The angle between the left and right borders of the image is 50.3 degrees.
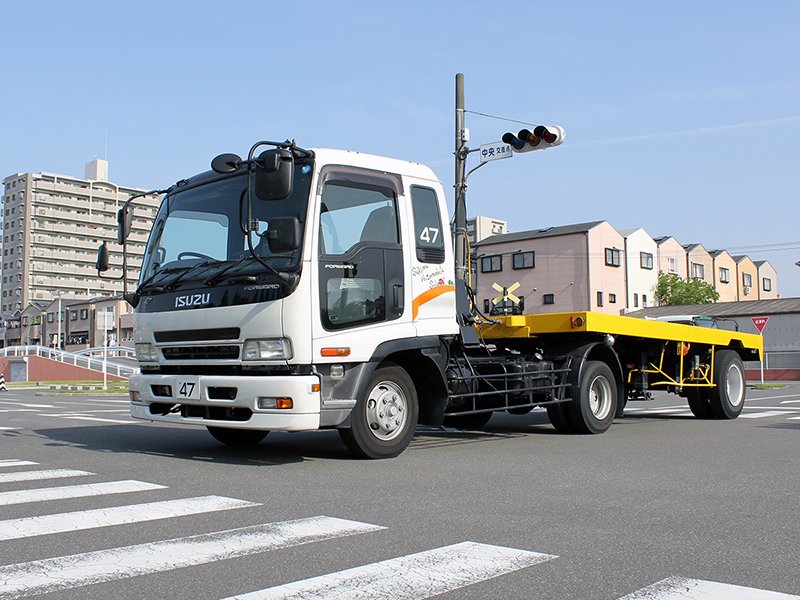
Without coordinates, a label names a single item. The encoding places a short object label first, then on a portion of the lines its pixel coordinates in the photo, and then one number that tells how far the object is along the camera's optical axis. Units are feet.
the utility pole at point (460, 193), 38.40
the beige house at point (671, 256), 217.56
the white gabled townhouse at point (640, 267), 203.72
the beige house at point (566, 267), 190.19
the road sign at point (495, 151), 48.11
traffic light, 46.83
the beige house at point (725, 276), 245.61
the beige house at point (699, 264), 229.86
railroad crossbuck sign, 38.32
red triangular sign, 97.94
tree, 206.18
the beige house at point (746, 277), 257.55
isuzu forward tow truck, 25.52
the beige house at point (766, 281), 272.31
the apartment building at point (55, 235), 399.03
